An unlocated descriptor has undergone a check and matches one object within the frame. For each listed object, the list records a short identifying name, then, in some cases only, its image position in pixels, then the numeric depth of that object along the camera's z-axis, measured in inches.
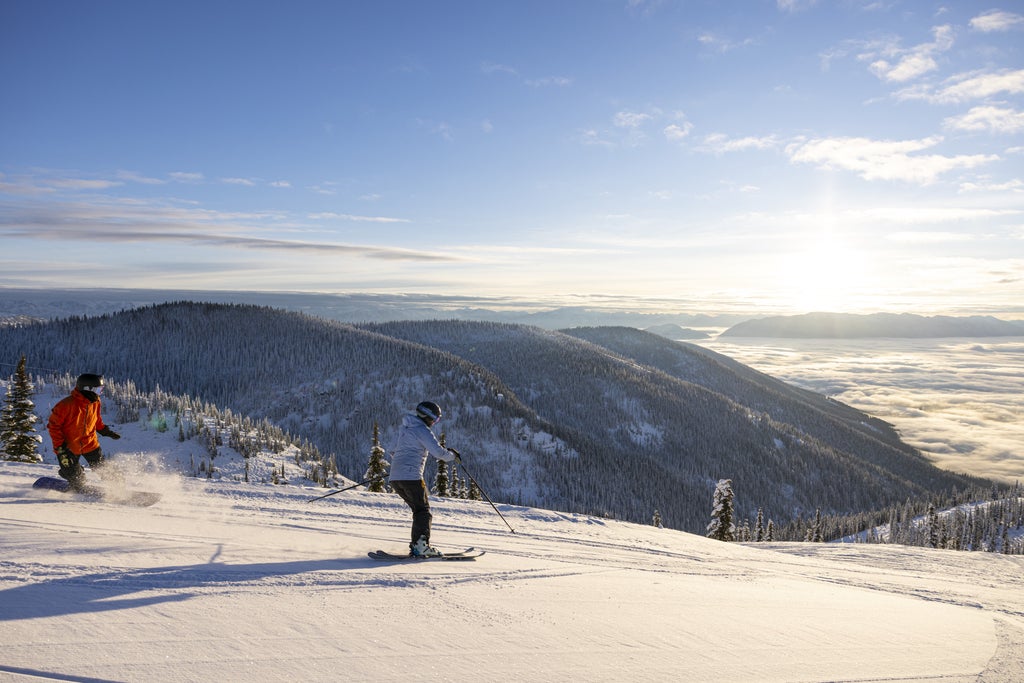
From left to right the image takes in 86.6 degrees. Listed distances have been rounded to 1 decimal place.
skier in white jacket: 340.2
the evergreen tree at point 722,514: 1721.2
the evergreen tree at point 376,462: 1449.3
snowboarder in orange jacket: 389.7
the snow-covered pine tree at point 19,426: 999.6
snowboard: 375.9
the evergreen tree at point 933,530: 2903.5
